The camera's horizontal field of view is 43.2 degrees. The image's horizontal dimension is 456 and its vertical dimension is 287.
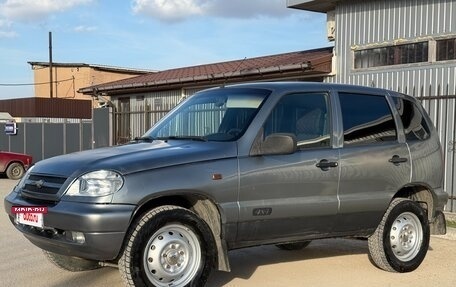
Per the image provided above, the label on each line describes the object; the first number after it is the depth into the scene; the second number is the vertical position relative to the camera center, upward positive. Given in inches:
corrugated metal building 407.5 +53.2
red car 743.1 -61.1
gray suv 177.0 -23.5
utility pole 1733.8 +103.3
